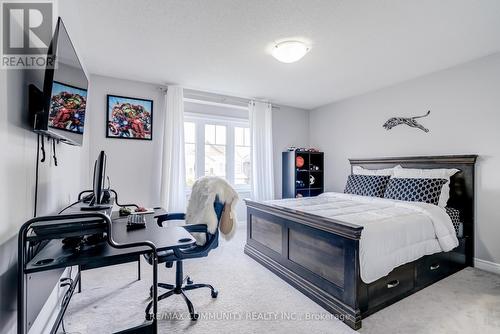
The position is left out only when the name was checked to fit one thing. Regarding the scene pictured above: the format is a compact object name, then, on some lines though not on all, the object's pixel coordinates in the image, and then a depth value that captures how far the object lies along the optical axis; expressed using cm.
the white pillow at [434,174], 278
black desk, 94
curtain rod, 404
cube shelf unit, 462
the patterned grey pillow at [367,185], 337
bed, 180
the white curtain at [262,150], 449
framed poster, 347
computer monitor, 159
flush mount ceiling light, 242
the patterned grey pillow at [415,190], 277
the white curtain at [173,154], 368
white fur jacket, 201
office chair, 187
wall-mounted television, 126
